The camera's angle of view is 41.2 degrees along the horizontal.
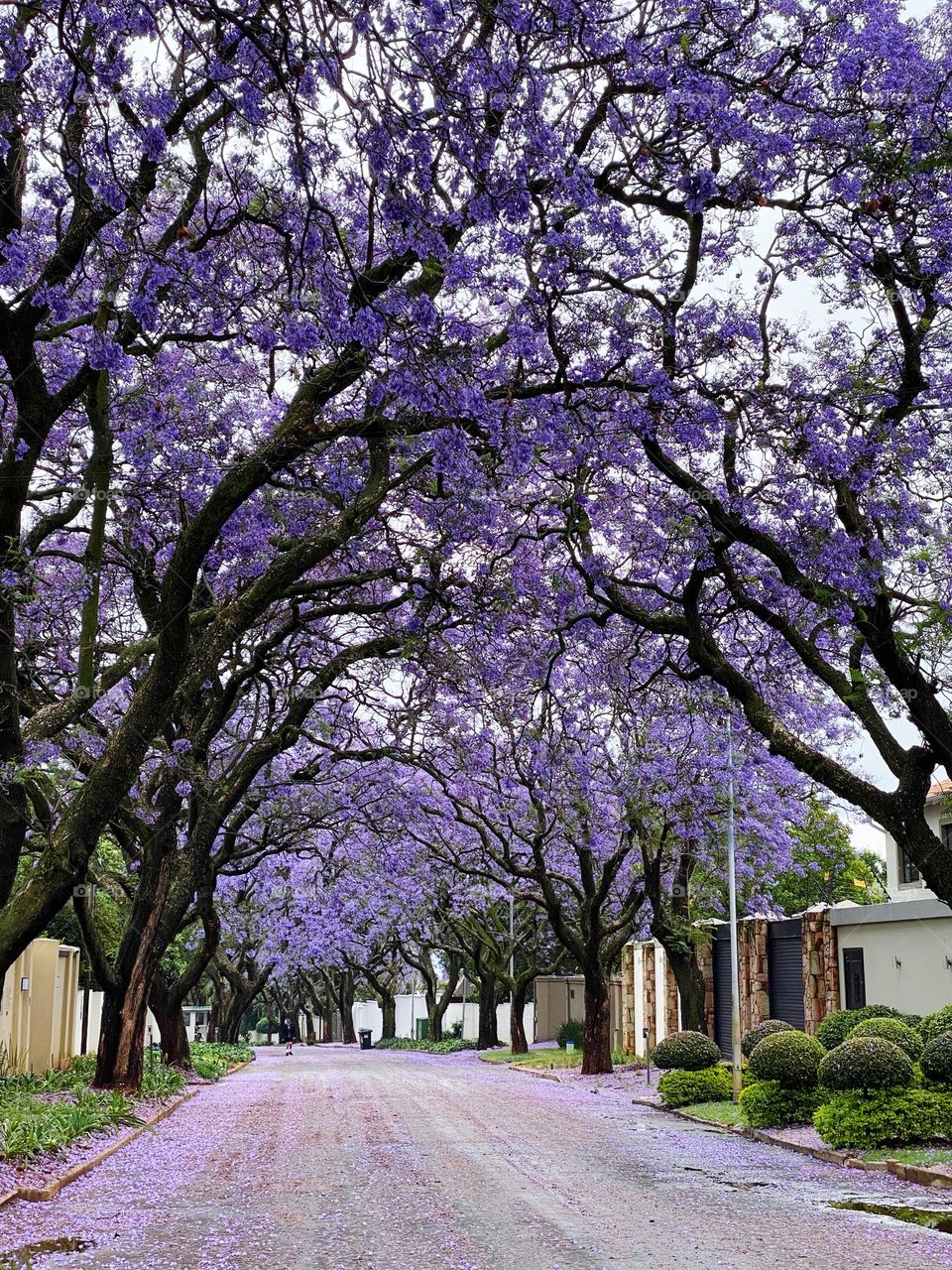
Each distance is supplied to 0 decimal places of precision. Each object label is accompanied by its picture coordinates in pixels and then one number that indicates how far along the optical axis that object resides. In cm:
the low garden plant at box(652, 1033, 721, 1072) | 1762
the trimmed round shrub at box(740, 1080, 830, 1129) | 1372
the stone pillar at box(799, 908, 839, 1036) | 1911
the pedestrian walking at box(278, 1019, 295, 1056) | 5473
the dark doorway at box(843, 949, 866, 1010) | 1880
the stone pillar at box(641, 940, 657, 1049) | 2789
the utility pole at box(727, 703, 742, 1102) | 1648
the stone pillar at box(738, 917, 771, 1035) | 2155
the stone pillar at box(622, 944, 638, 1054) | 3030
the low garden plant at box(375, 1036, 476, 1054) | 4178
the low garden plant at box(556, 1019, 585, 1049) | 3381
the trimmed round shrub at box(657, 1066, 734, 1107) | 1706
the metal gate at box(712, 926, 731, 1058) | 2398
